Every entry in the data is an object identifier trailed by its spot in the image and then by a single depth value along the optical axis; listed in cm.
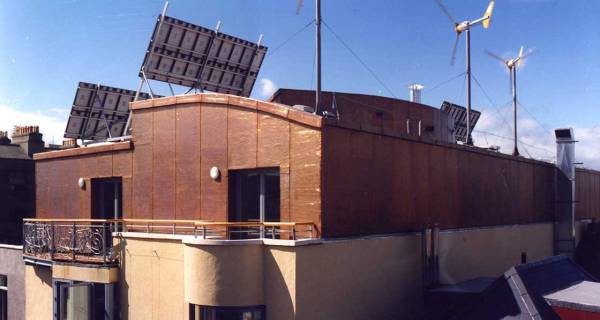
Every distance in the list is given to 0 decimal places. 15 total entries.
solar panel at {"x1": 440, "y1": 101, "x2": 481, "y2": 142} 4288
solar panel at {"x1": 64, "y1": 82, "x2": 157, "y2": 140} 2508
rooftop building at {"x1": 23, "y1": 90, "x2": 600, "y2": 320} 1366
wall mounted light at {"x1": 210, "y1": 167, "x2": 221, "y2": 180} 1582
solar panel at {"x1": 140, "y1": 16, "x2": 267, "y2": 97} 2102
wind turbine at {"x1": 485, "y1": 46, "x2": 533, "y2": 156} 3578
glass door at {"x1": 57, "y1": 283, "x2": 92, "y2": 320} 1759
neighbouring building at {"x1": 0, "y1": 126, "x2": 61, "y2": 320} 3222
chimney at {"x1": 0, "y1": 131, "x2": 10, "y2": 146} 3513
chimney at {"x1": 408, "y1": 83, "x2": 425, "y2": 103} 3775
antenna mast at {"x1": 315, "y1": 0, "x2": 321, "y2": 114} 1617
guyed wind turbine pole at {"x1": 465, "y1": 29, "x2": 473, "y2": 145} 2964
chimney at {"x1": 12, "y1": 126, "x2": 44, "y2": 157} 3456
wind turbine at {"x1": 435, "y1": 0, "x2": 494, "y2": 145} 2972
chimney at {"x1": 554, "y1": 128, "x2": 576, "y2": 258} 2888
